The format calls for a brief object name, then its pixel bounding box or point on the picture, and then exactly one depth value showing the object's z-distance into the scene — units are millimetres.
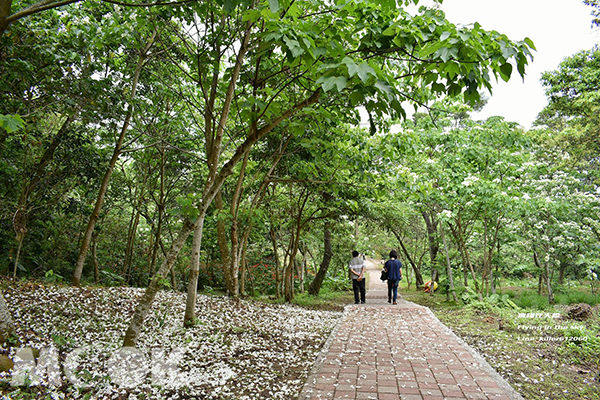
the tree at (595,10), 8598
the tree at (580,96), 9383
